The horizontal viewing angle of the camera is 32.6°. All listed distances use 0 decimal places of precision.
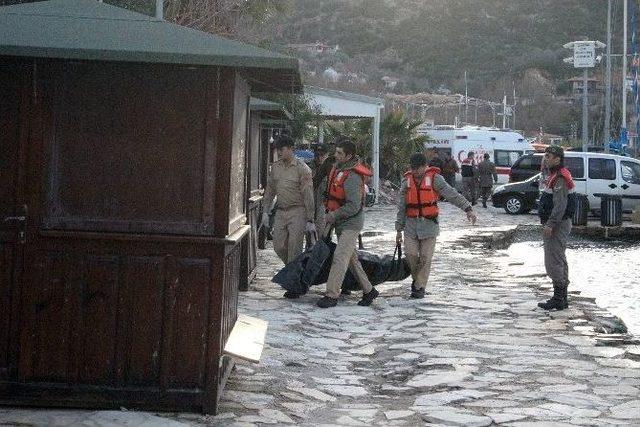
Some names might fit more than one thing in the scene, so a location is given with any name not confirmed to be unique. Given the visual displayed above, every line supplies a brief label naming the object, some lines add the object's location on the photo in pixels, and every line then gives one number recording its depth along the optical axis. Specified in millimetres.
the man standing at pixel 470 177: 36344
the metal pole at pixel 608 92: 44562
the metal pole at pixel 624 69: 52250
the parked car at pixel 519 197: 32281
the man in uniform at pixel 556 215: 12016
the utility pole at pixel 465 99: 75219
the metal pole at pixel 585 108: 41344
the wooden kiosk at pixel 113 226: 6848
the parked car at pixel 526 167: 35531
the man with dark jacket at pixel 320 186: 14078
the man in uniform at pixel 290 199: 12750
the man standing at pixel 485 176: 35178
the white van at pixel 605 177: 30828
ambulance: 42531
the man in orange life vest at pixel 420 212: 13023
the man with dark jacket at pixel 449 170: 34344
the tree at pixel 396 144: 40969
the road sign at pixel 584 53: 43312
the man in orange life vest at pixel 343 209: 11977
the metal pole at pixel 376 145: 35531
